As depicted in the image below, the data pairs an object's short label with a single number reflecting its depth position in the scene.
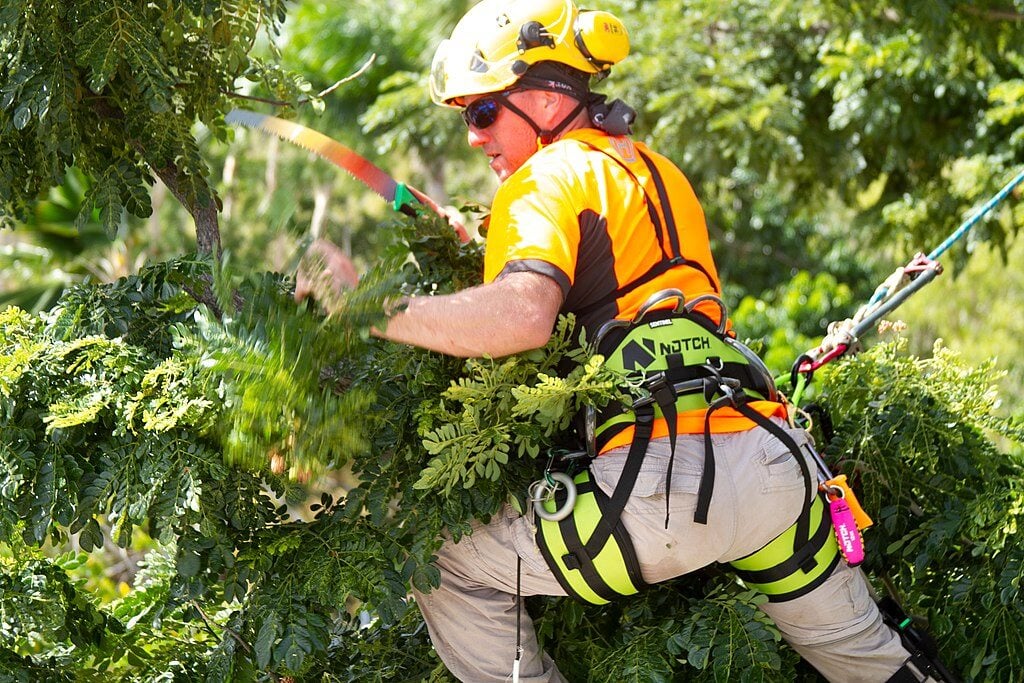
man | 5.82
